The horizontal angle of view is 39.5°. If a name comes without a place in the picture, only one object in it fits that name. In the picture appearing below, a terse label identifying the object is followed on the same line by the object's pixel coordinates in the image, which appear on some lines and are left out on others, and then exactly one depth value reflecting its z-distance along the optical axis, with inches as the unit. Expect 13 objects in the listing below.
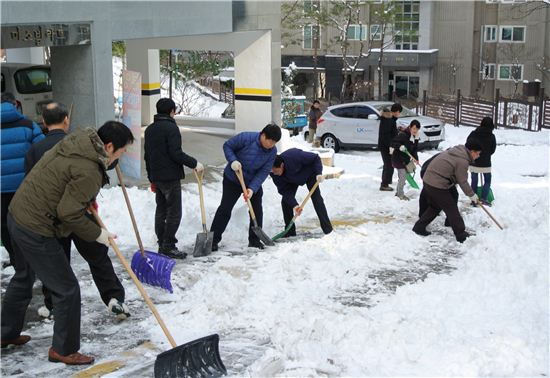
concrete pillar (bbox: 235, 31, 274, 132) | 575.2
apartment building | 1473.9
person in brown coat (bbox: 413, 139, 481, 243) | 337.1
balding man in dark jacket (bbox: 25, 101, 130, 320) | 216.8
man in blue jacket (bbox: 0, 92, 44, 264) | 222.7
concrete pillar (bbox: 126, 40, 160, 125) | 676.7
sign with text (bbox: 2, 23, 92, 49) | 356.5
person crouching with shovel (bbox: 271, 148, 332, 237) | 324.2
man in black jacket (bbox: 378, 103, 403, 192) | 462.3
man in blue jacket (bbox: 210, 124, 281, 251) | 304.1
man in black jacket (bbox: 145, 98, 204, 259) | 289.3
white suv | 742.5
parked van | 567.8
